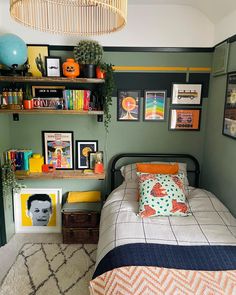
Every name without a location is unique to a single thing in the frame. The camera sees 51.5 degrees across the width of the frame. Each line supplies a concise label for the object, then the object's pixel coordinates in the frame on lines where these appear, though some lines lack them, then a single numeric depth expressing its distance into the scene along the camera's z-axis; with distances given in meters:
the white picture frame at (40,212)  2.85
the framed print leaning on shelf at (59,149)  2.80
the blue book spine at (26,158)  2.70
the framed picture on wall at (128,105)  2.71
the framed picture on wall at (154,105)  2.71
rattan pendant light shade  1.12
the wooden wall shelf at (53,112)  2.48
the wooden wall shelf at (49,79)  2.41
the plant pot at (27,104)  2.53
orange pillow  2.57
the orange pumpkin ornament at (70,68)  2.45
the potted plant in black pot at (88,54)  2.40
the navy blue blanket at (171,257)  1.44
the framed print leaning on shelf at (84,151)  2.82
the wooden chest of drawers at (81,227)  2.58
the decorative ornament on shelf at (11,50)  2.25
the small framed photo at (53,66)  2.52
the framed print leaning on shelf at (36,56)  2.55
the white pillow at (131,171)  2.63
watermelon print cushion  2.03
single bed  1.30
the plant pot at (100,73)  2.46
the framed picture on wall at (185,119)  2.75
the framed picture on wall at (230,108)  2.13
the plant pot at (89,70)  2.45
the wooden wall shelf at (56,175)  2.62
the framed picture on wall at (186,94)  2.69
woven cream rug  1.99
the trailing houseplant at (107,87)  2.44
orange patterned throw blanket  1.26
